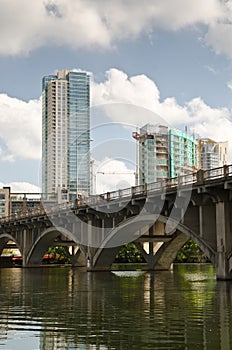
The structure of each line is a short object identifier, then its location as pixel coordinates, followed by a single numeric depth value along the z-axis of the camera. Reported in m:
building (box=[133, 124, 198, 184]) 185.88
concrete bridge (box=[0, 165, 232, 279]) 45.84
